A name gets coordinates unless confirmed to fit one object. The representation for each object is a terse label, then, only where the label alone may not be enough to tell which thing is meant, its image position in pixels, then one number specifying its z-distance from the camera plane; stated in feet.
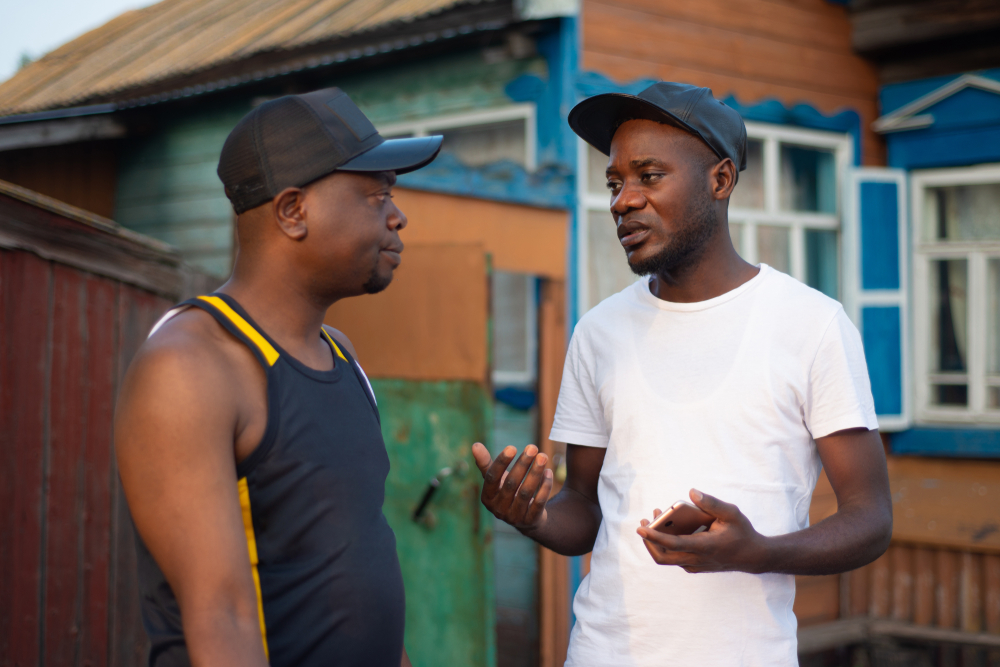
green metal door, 12.70
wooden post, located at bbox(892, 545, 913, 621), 20.38
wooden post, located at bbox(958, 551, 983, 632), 19.61
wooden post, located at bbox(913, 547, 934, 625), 20.13
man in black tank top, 4.66
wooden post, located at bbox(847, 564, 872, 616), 20.68
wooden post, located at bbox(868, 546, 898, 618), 20.57
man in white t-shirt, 6.31
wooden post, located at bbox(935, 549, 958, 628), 19.84
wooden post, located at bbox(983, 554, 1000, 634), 19.39
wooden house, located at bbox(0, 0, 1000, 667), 17.34
